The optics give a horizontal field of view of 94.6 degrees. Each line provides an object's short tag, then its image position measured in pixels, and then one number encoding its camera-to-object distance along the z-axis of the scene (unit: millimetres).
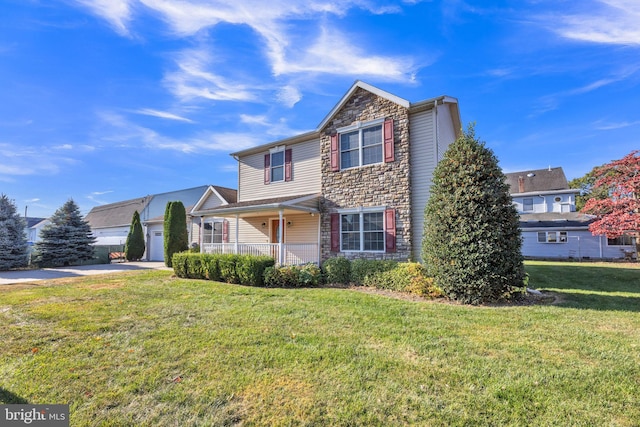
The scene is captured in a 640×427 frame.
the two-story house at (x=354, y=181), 10562
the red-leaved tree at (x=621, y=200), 15305
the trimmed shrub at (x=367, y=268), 9617
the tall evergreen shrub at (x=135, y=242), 21406
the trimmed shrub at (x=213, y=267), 11109
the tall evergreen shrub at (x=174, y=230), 17234
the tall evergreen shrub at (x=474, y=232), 7137
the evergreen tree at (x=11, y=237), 15750
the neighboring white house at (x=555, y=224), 21281
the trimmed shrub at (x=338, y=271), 10352
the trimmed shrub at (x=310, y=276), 10031
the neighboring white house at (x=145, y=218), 22422
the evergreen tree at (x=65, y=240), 17703
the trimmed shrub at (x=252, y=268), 10070
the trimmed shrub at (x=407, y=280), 8117
